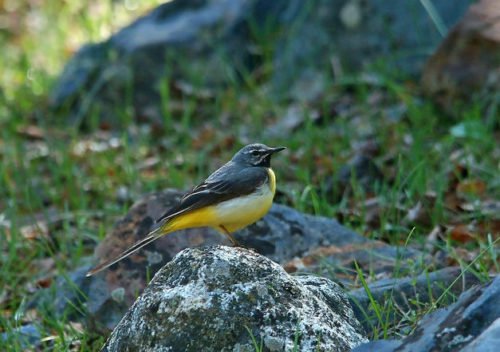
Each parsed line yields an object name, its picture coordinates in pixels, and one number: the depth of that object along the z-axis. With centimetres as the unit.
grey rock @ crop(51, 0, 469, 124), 1769
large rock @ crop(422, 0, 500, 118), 1539
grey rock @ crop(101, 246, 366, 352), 644
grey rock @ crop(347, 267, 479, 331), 807
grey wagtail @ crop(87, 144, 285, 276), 890
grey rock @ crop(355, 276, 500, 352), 576
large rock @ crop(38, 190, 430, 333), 975
